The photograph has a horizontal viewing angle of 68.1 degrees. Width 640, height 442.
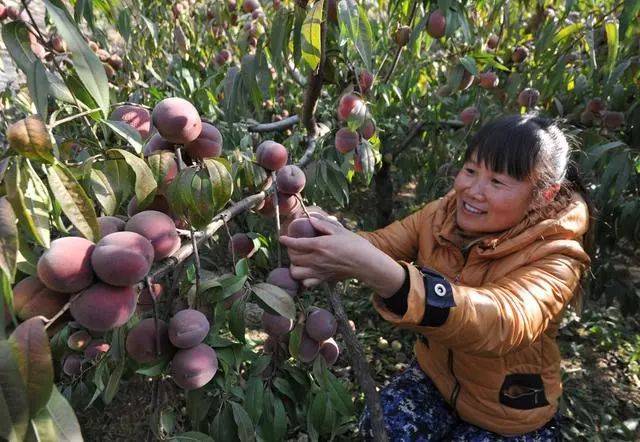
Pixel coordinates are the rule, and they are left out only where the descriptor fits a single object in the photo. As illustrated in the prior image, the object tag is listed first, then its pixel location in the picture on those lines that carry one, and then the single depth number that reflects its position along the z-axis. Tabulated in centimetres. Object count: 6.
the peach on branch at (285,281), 101
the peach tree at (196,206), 65
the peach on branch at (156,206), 93
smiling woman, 110
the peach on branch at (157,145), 95
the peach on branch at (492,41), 288
